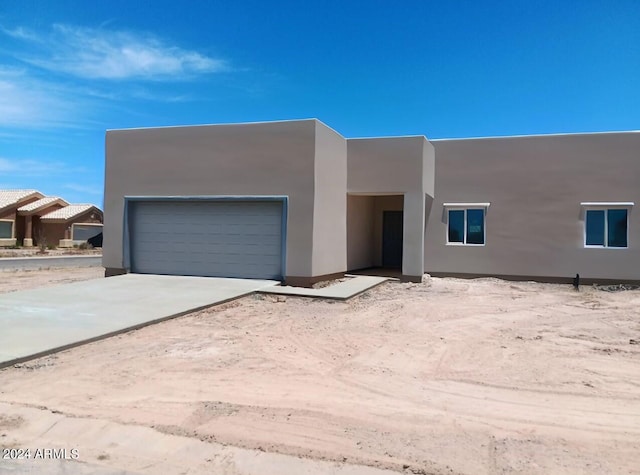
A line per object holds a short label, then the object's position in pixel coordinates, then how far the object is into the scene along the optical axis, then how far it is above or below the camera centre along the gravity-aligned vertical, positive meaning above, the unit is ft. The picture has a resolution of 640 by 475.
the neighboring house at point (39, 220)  148.87 +5.30
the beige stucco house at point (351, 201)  46.98 +4.20
